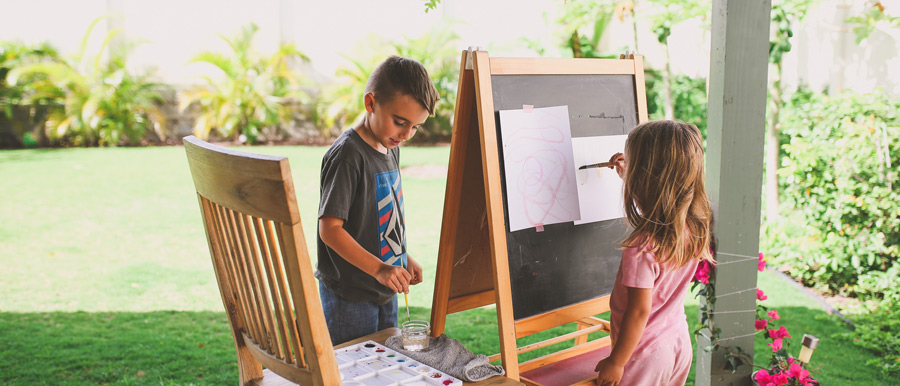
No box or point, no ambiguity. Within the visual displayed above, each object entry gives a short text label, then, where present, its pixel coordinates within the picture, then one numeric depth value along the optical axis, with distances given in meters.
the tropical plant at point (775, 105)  5.91
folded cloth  1.74
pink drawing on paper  2.09
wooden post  2.22
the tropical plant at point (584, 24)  7.43
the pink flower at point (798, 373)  2.35
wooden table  1.76
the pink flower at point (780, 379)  2.35
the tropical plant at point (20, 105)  10.91
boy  1.95
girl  1.92
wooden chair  1.22
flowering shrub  2.34
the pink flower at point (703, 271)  2.33
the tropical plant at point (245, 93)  11.46
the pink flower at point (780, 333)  2.47
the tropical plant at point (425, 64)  11.88
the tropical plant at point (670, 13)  6.20
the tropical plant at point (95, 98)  10.85
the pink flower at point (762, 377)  2.40
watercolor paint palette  1.64
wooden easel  2.00
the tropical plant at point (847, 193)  4.51
